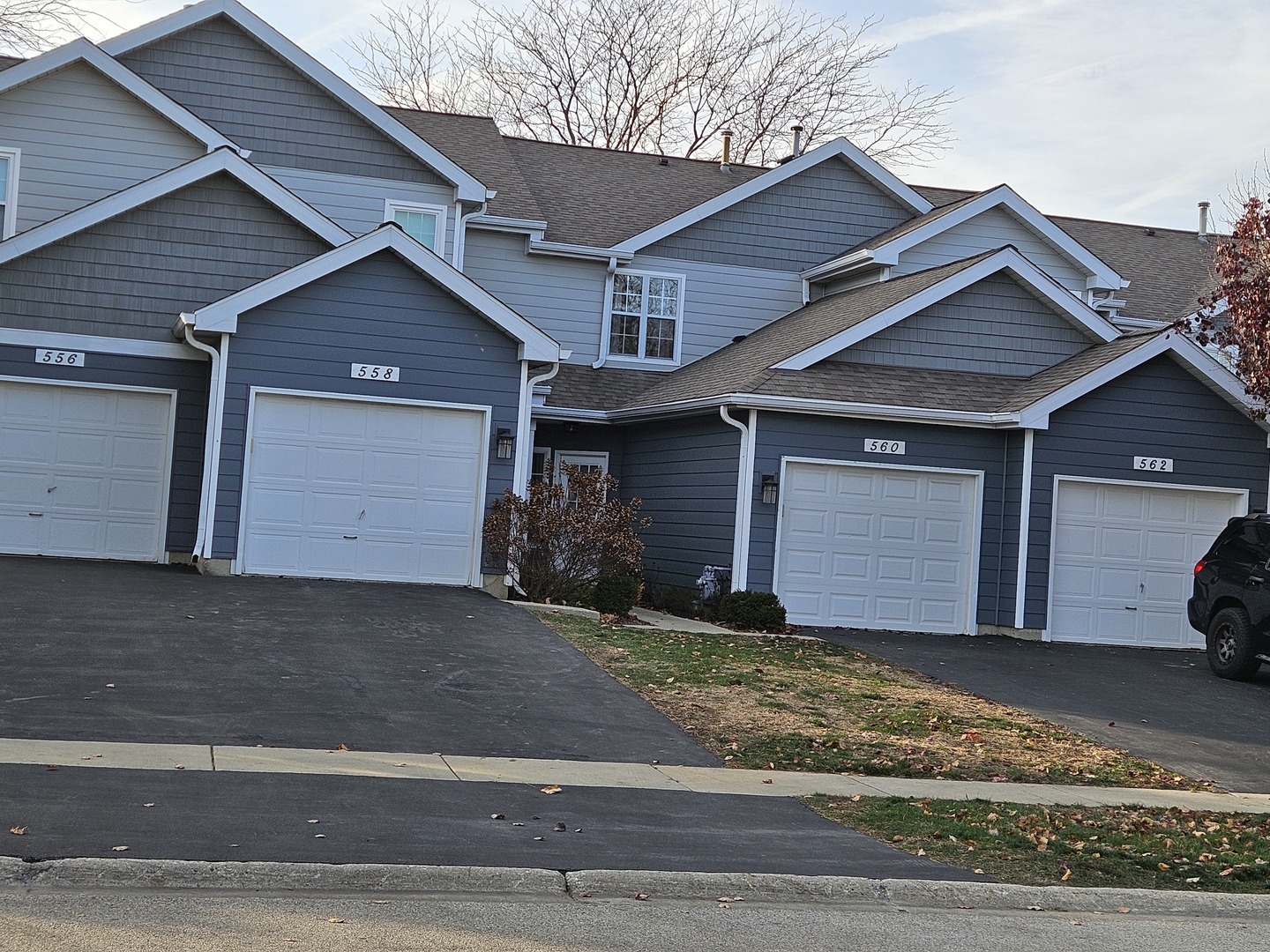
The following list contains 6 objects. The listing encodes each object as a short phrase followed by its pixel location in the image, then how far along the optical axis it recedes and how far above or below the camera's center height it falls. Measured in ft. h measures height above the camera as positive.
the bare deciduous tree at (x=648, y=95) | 135.33 +40.65
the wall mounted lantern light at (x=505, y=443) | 61.16 +2.71
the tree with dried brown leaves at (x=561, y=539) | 59.62 -1.18
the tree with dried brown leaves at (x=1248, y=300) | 62.03 +11.69
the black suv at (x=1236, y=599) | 53.21 -1.49
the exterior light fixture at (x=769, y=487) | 62.28 +1.70
